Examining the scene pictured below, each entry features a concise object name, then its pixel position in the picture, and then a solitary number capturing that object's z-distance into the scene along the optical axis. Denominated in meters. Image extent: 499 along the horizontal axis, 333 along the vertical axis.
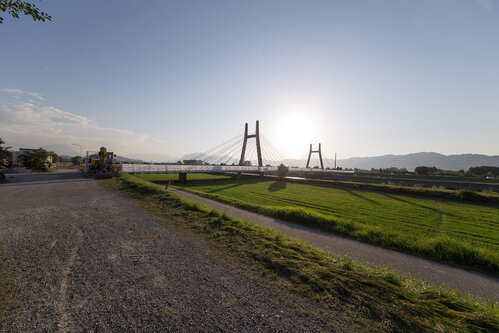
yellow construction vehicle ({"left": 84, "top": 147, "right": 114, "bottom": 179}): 26.45
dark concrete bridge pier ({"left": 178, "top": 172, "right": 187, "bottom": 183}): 32.70
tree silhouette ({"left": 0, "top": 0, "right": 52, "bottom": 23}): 4.45
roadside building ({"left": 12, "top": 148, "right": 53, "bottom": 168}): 44.62
